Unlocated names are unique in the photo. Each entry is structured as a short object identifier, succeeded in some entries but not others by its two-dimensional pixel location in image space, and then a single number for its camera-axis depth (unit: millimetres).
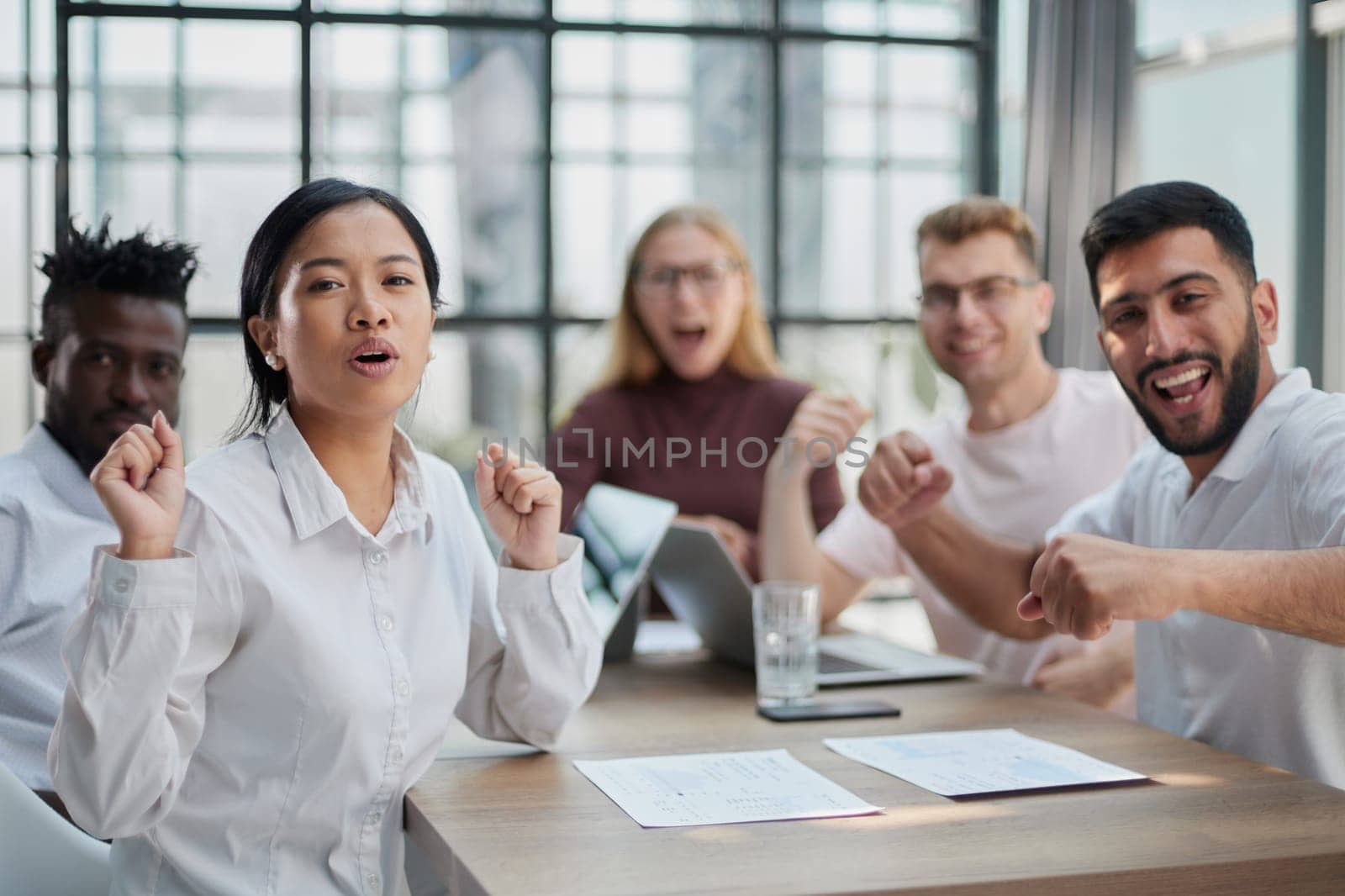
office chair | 2934
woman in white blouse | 2673
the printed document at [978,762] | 2851
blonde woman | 4208
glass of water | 3183
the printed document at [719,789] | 2765
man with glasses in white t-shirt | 3811
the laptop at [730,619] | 3317
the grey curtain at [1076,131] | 5864
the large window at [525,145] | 5484
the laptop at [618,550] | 3326
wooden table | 2616
